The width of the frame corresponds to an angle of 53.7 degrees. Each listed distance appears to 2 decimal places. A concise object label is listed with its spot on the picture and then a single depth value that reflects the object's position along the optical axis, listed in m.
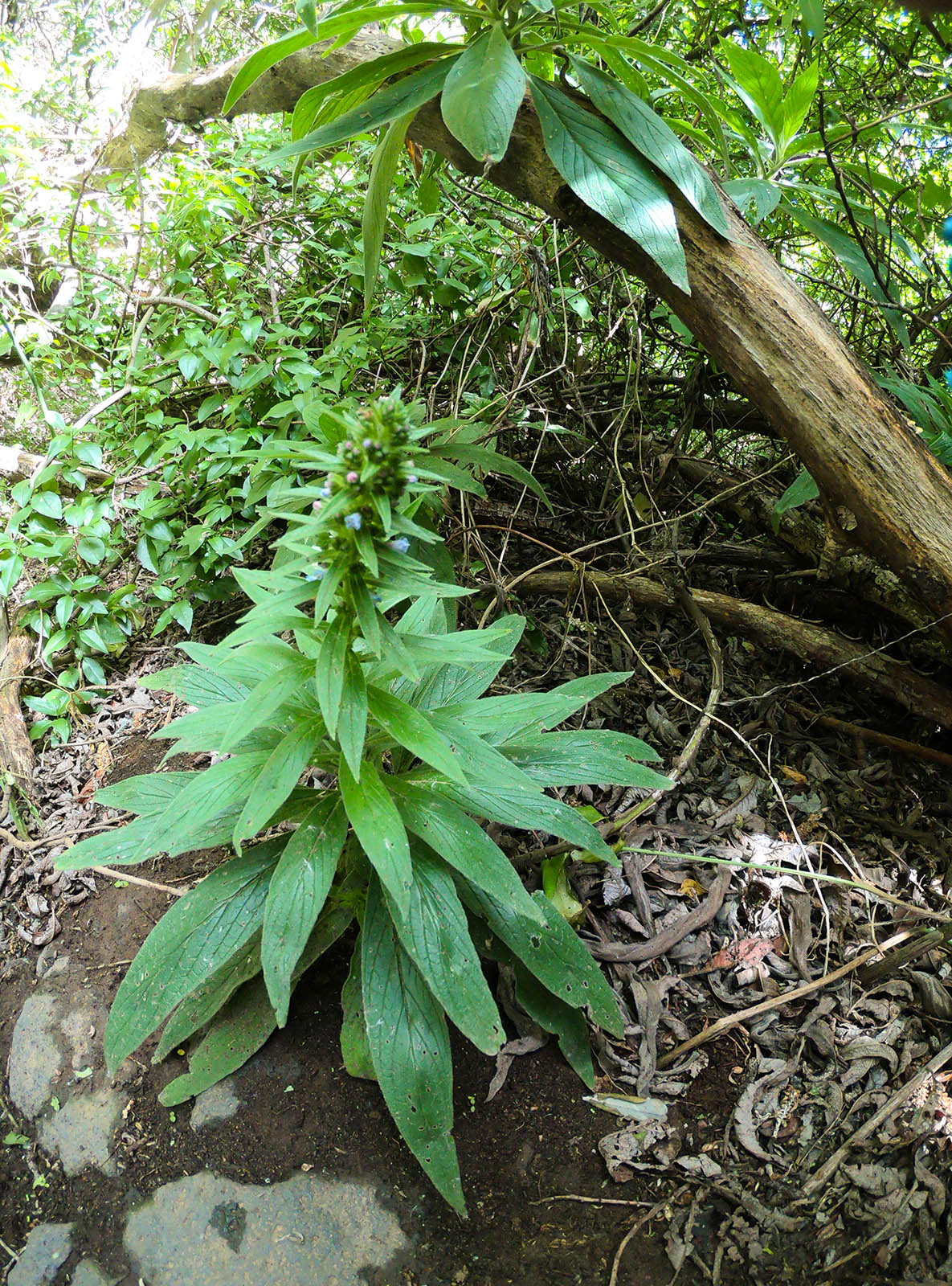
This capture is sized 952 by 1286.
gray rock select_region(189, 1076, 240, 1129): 0.63
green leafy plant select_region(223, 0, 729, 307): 0.63
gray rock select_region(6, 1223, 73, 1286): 0.58
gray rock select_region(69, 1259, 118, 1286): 0.58
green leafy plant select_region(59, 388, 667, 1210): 0.52
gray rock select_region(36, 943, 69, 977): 0.74
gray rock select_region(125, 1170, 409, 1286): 0.57
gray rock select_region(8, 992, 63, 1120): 0.67
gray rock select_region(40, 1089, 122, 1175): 0.63
